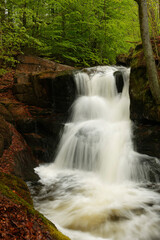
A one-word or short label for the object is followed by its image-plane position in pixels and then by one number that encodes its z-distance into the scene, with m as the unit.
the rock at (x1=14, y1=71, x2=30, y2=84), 10.78
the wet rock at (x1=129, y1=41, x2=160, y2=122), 6.93
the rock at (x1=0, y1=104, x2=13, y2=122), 8.87
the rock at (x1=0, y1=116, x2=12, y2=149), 6.85
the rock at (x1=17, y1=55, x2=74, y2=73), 13.25
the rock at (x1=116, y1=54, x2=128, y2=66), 13.29
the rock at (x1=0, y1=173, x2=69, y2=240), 2.28
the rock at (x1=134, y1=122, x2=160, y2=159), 6.63
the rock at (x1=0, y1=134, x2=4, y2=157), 6.22
